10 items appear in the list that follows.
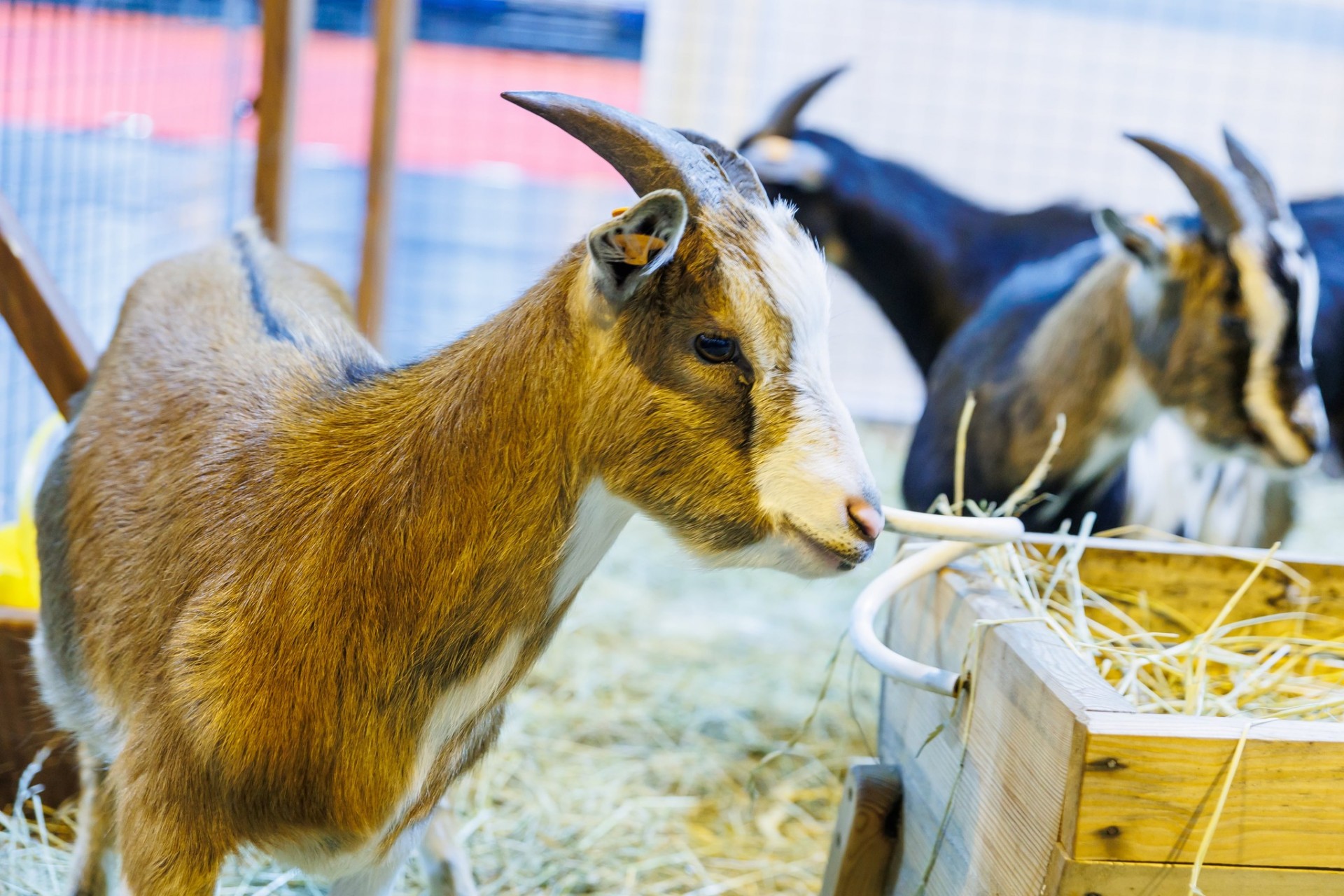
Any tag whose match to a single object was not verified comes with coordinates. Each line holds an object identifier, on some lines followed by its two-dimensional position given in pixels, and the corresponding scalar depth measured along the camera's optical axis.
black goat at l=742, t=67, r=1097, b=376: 4.63
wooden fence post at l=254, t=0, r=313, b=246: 2.95
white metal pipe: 1.63
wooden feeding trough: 1.34
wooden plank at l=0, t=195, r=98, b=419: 2.28
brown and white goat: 1.51
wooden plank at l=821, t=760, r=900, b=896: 1.93
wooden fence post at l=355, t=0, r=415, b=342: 3.92
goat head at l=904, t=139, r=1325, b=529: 3.06
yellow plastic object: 2.47
